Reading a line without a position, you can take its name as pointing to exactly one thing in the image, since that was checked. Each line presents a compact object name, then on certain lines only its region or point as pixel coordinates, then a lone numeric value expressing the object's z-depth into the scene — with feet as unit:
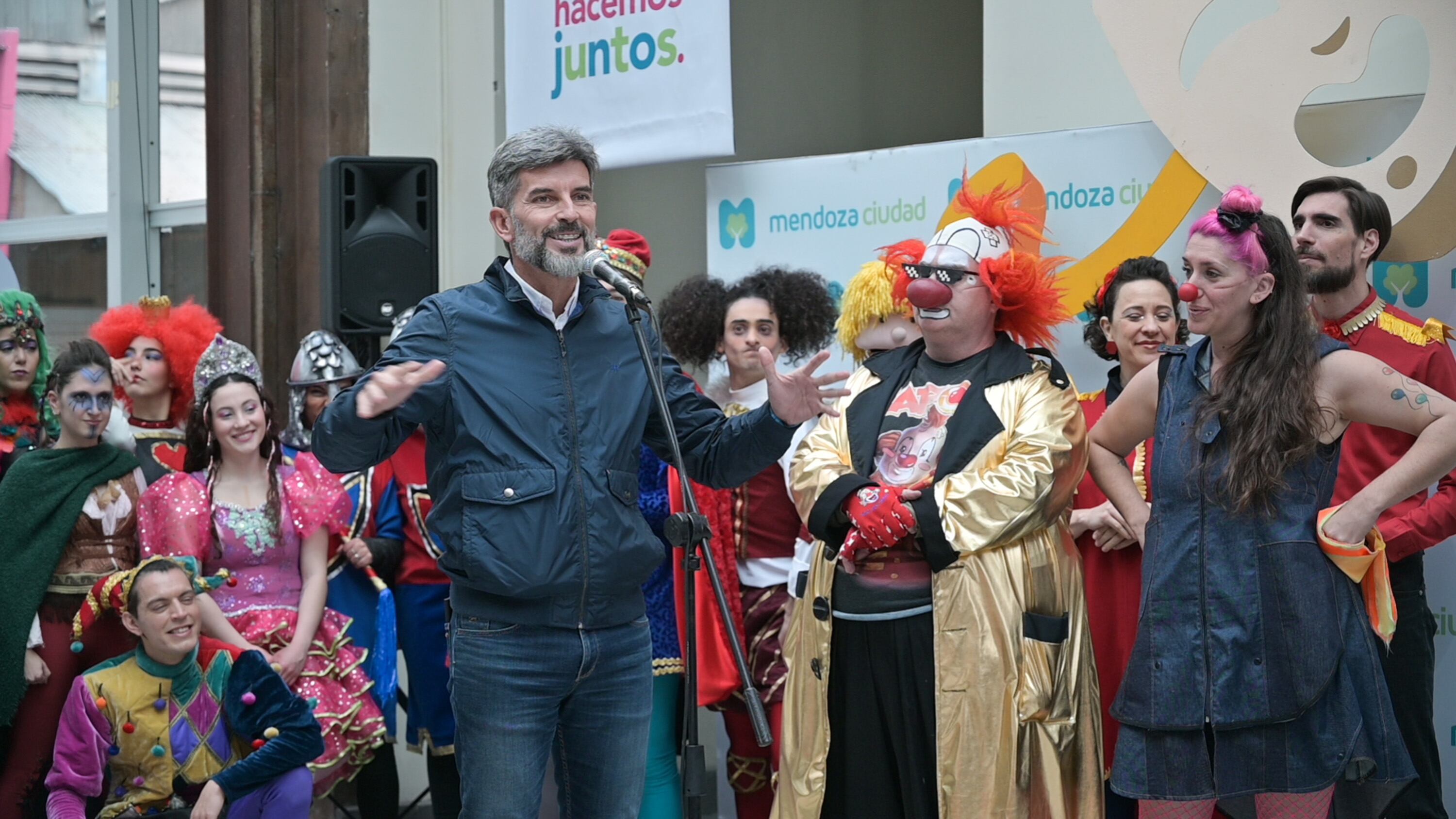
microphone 8.93
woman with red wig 17.25
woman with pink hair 10.28
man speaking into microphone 9.09
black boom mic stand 8.55
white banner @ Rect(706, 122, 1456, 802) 13.53
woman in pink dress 15.30
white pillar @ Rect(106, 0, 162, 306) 24.50
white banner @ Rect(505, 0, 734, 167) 17.92
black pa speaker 18.04
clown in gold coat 11.39
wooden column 21.34
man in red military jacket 12.14
